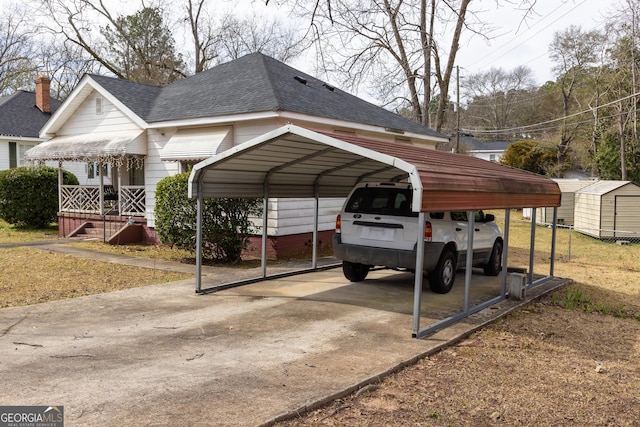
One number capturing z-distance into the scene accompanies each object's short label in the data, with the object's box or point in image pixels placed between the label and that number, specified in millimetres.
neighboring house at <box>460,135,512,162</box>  57844
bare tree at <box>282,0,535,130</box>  24883
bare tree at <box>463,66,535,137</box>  58156
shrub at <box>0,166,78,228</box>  18344
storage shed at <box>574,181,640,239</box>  21047
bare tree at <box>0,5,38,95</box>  40281
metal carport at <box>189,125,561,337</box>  6121
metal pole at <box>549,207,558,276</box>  9984
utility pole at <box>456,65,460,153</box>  31338
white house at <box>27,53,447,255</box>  13734
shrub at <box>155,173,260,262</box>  11641
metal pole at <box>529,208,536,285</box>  9552
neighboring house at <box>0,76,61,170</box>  26547
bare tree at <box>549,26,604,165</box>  38375
